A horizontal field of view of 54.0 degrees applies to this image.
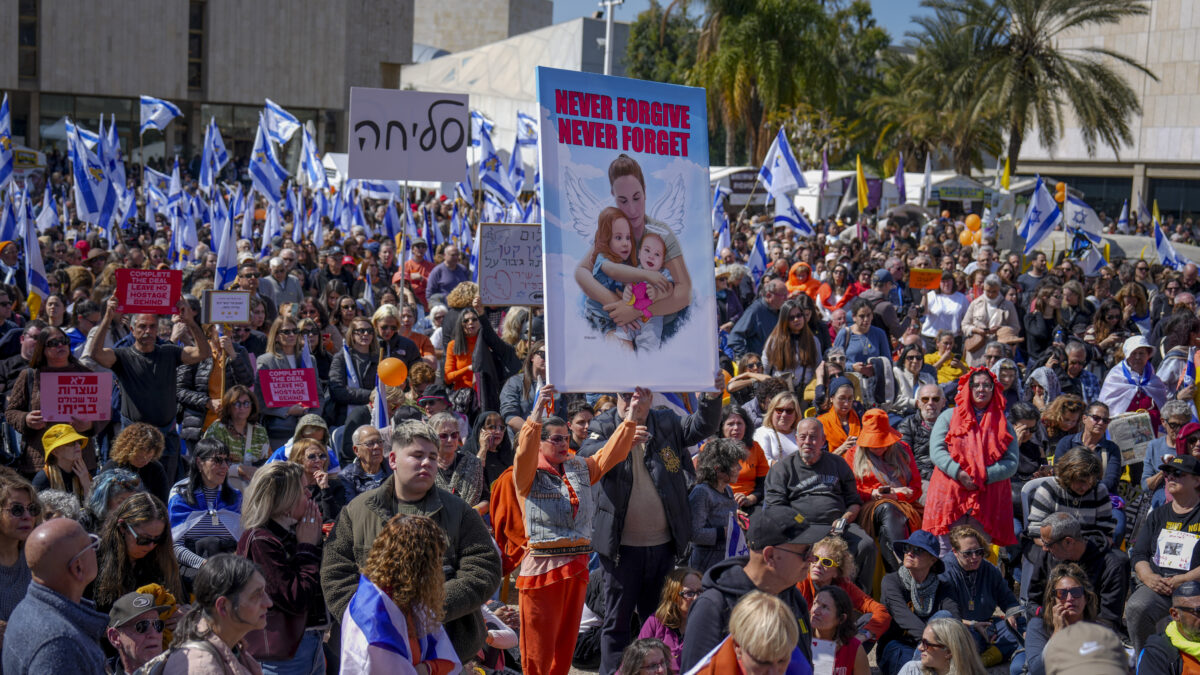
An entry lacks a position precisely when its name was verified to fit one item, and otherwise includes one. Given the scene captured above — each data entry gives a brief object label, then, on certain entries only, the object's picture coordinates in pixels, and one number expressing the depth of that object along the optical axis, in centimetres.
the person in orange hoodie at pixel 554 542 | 551
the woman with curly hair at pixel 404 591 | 369
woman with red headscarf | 728
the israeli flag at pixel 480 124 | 2111
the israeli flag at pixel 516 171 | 2145
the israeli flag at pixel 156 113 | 2177
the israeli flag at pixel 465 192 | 1984
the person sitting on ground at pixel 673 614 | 570
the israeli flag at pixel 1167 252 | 1811
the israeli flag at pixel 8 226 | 1267
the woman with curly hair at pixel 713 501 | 640
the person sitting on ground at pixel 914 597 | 600
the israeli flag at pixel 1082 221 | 1883
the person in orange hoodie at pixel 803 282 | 1259
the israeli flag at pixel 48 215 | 1825
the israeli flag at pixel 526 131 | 2320
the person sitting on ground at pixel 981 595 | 603
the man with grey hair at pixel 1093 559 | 629
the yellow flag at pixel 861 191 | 2055
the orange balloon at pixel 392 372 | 823
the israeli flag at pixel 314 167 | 1900
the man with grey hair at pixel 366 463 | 624
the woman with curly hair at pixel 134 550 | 470
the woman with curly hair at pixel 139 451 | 606
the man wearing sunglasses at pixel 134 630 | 420
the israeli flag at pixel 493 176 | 1956
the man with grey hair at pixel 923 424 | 814
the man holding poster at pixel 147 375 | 755
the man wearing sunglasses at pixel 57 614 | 346
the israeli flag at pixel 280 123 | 2008
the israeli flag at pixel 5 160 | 1505
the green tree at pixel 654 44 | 5444
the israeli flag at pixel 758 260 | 1522
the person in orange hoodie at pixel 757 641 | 338
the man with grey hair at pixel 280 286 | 1214
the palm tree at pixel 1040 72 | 3441
